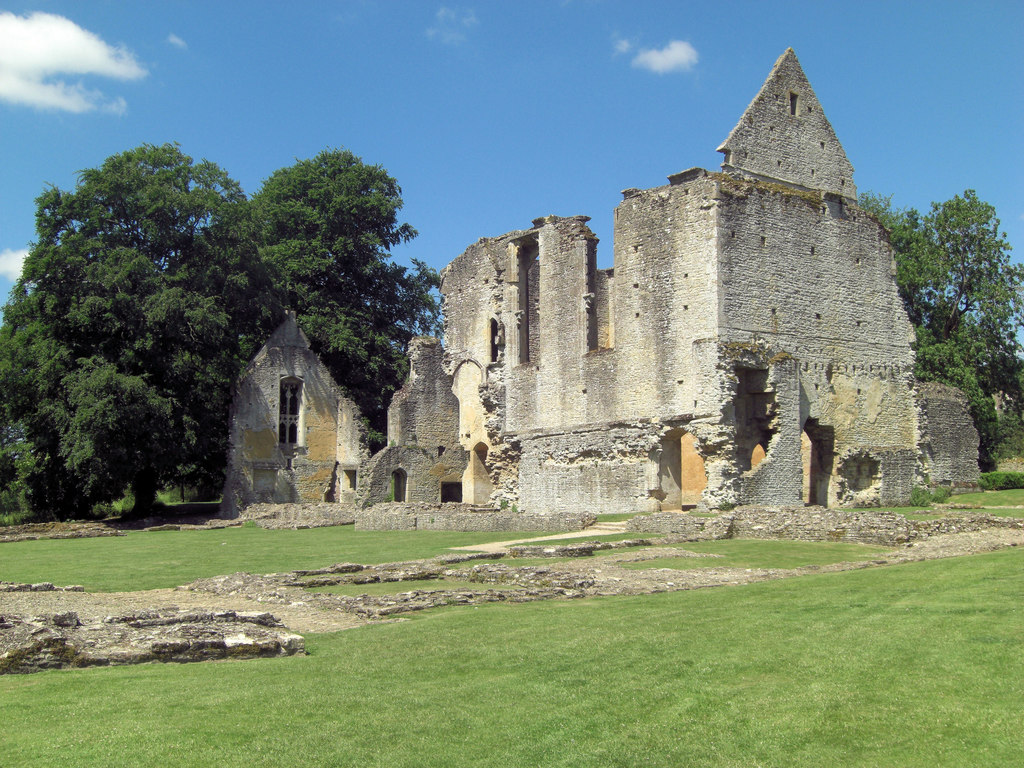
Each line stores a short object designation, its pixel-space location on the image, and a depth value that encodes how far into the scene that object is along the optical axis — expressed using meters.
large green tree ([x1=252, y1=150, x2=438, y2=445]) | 40.06
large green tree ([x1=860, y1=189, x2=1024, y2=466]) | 35.94
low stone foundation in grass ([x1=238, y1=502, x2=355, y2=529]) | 29.30
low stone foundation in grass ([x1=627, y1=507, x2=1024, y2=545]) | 16.91
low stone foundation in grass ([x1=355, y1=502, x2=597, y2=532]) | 22.72
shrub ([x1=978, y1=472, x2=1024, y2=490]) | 30.27
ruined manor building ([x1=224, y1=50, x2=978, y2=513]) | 24.91
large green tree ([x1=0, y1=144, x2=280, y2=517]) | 30.67
